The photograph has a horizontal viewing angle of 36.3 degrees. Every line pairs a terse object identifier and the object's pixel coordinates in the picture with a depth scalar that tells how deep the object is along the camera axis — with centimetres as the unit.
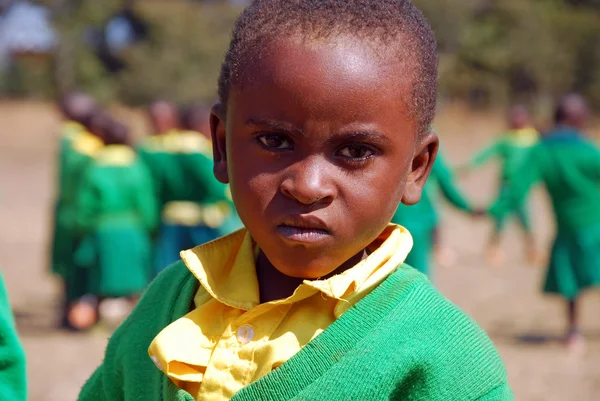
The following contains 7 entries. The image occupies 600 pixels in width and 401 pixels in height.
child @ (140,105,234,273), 723
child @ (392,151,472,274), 586
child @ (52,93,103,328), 777
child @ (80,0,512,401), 151
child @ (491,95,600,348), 725
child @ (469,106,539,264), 1123
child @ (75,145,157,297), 752
